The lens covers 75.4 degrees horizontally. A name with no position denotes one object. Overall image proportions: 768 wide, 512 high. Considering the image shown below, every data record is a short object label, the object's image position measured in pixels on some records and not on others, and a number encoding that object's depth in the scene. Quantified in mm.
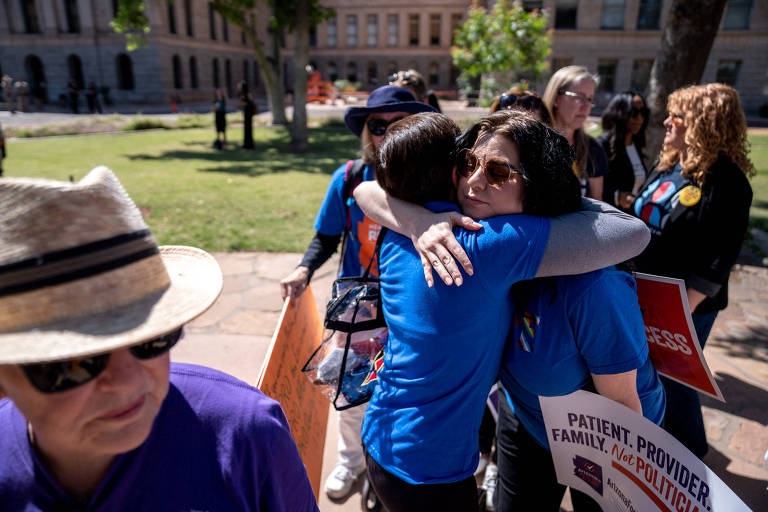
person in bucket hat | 2648
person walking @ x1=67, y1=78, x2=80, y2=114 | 33031
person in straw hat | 855
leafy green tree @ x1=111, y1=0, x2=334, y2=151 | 14566
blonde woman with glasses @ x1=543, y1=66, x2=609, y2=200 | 3426
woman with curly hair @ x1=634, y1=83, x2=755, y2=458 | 2590
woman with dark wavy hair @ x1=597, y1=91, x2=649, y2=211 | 4074
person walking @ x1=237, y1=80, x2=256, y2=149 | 15195
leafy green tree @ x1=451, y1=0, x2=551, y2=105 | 12617
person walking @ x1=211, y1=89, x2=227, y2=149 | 15500
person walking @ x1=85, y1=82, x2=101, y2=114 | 32938
